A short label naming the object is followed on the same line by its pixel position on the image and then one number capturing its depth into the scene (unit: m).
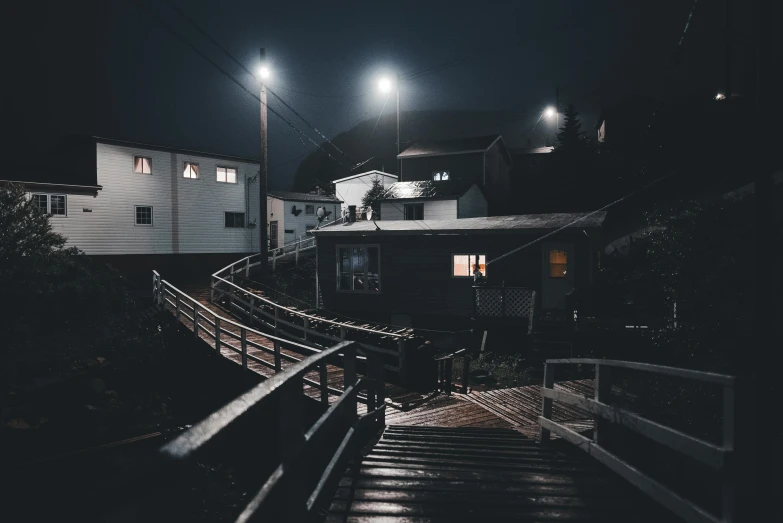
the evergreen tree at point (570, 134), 41.85
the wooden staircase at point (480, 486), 3.91
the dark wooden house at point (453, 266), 18.61
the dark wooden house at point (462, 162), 38.31
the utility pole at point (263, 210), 19.33
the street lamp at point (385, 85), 24.11
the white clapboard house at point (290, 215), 40.09
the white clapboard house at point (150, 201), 26.73
